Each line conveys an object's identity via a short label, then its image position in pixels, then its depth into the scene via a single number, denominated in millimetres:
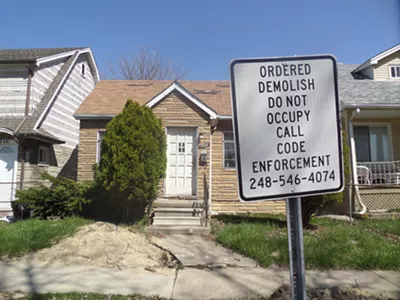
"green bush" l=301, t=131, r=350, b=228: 7332
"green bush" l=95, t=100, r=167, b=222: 7656
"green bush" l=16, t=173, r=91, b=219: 8367
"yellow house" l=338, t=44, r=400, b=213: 10203
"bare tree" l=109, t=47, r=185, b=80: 27562
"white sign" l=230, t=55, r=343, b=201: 1594
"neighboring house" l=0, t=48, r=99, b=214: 10812
